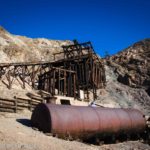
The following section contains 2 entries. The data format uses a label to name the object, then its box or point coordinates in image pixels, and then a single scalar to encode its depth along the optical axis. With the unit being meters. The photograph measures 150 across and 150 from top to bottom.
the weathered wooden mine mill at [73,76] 30.58
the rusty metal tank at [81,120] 13.69
